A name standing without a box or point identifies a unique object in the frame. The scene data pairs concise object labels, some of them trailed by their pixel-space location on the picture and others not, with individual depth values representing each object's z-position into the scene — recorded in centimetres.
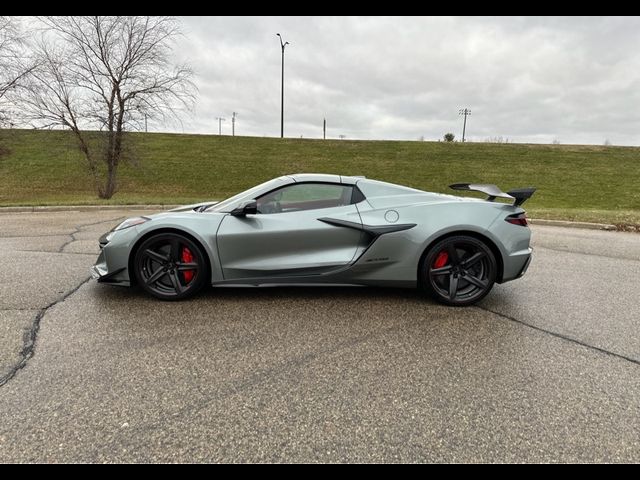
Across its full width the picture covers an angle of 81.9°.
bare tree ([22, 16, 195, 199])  1298
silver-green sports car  352
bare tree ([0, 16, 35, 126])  1237
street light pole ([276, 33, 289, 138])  3809
